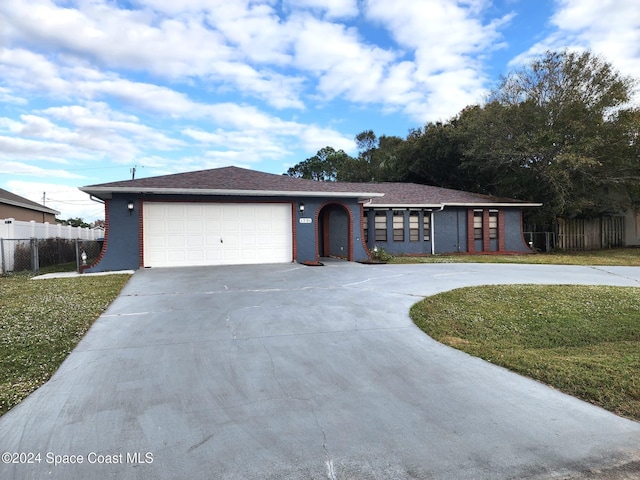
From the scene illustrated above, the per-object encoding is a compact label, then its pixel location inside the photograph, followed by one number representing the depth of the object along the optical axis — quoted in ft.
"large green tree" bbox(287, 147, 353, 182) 161.22
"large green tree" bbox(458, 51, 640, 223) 66.23
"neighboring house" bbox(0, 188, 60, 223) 68.33
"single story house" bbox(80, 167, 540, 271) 41.60
